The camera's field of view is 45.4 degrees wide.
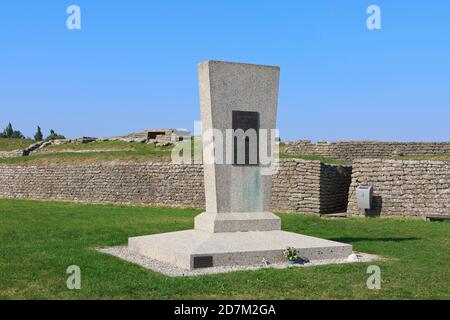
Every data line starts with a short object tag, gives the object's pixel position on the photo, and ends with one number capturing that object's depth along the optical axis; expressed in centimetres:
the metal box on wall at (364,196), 1891
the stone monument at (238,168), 987
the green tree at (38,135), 6240
